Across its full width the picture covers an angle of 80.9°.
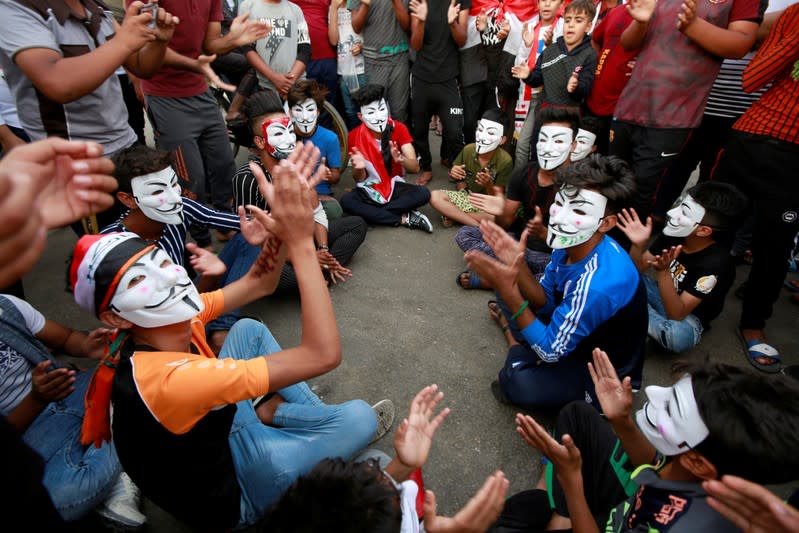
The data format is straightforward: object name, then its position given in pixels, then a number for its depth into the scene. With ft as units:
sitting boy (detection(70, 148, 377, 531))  4.50
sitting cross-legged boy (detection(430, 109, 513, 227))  13.53
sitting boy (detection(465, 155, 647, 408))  7.02
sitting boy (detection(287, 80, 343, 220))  12.96
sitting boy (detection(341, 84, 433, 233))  14.20
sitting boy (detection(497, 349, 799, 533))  3.87
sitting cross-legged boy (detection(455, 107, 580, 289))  11.16
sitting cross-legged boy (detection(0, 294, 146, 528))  5.83
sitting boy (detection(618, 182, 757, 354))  8.74
